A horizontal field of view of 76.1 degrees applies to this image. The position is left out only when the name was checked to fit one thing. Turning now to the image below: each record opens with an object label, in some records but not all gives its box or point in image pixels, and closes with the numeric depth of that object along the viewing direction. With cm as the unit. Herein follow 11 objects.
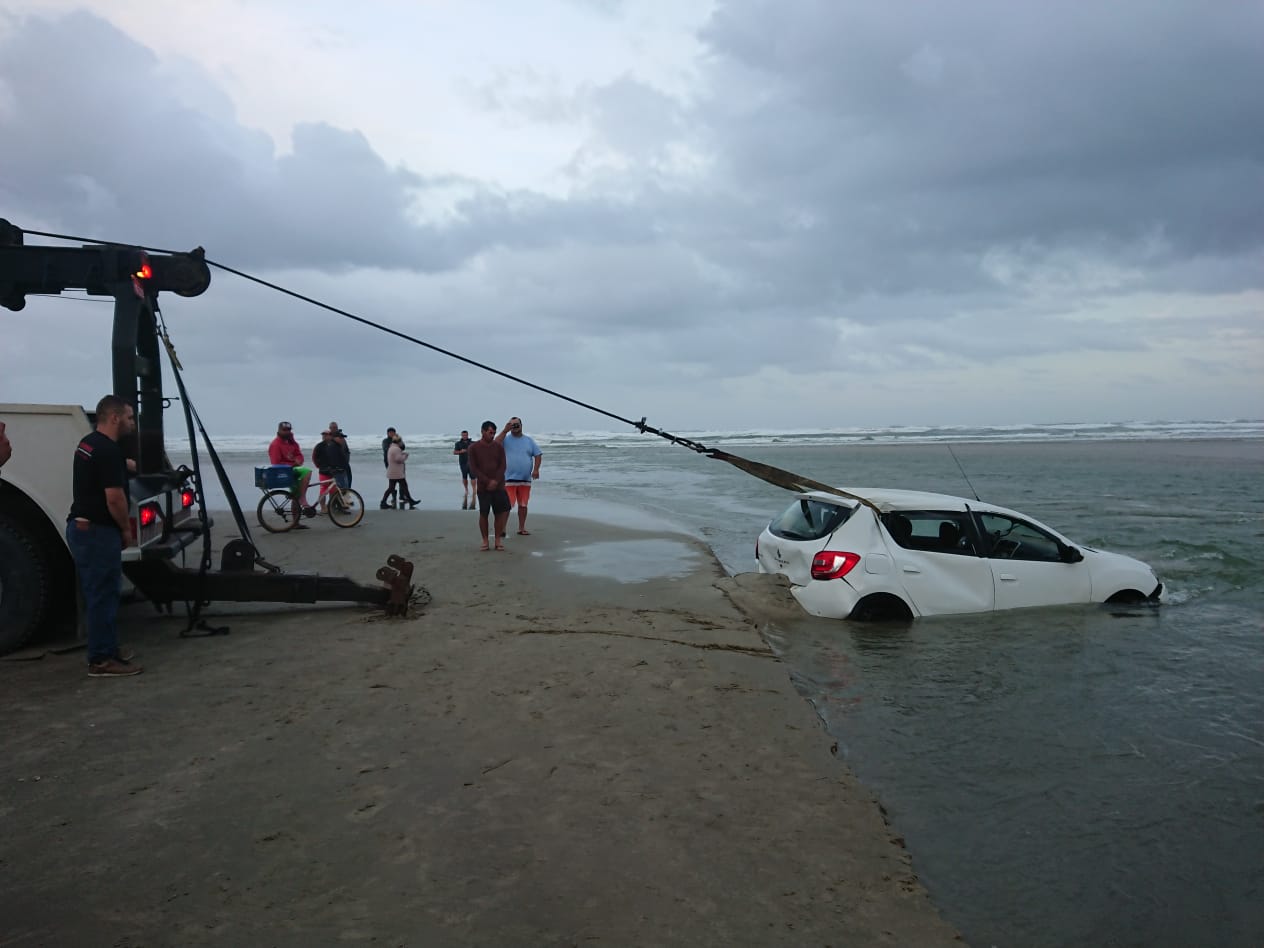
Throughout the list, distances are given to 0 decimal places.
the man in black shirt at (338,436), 1576
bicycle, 1429
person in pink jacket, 1847
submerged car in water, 773
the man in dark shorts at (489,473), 1166
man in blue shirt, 1304
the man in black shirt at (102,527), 530
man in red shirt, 1452
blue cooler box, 1424
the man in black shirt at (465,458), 1956
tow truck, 587
